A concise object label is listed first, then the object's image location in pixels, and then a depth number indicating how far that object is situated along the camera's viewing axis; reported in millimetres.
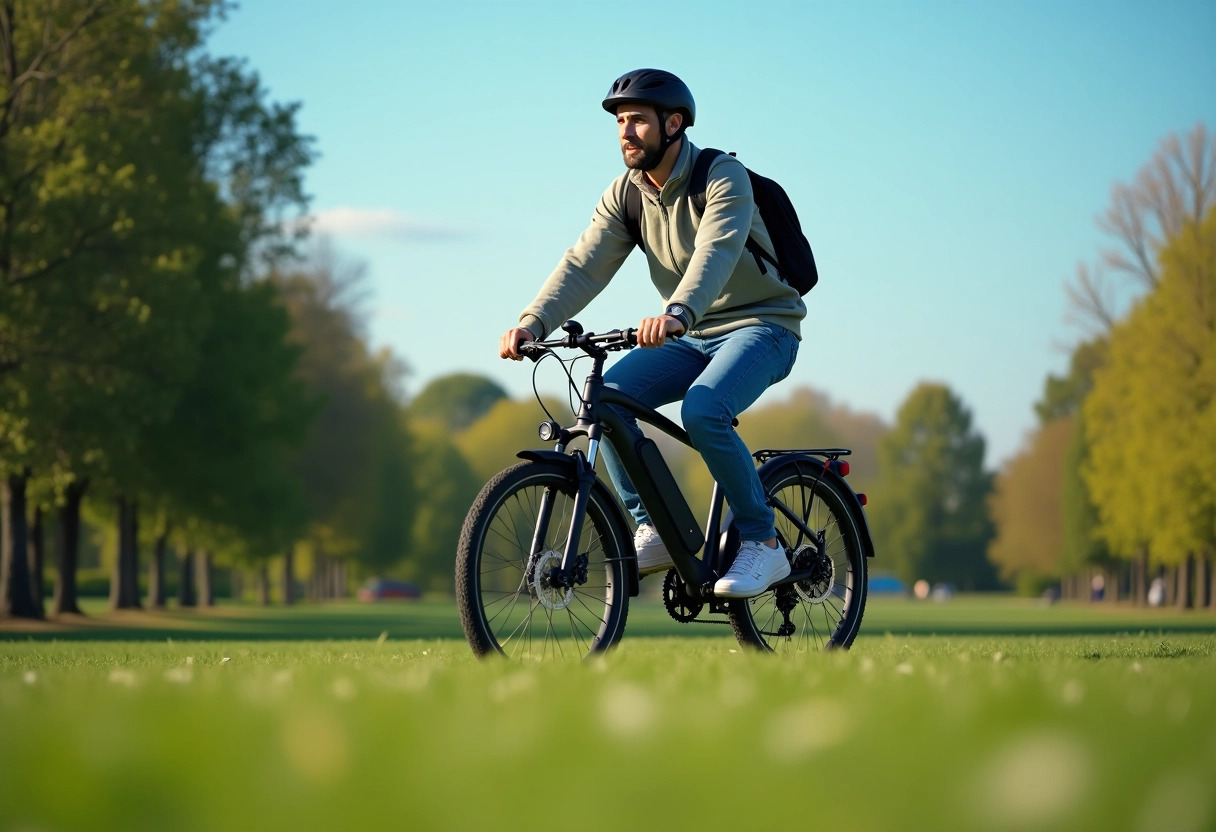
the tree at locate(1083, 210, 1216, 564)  39031
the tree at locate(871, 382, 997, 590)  99875
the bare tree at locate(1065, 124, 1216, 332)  43312
